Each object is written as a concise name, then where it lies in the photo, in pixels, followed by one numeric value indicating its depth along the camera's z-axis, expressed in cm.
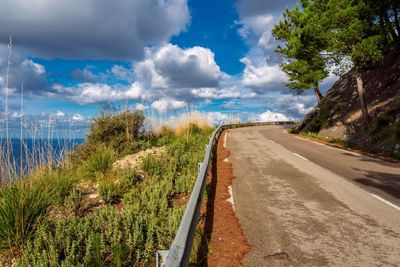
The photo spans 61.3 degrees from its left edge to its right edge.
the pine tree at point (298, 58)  2790
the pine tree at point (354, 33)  1905
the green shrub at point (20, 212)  514
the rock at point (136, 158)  1146
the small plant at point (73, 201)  733
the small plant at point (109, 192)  779
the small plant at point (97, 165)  1023
